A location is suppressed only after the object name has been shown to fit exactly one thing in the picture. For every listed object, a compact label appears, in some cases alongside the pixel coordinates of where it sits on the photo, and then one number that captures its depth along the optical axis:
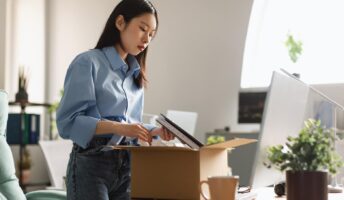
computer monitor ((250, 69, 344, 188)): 3.19
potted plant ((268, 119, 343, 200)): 2.59
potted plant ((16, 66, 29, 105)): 9.78
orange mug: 2.68
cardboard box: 2.83
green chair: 4.22
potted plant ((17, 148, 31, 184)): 9.96
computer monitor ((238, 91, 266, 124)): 9.17
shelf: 9.79
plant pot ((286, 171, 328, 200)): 2.61
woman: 3.15
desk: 3.25
